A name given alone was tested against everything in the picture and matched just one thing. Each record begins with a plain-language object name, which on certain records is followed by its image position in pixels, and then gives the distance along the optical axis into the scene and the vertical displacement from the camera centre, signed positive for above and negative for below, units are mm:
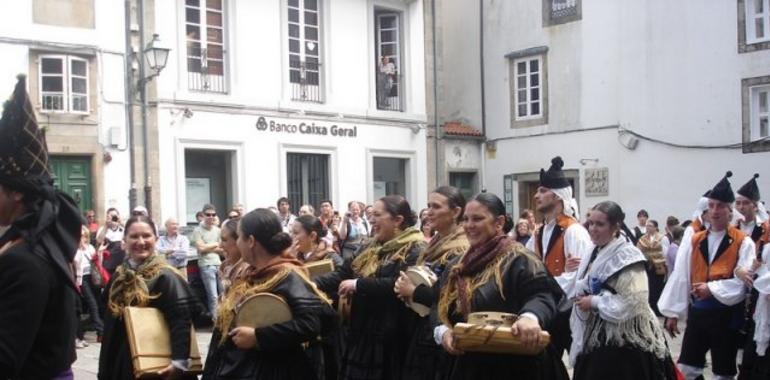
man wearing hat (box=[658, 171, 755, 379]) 7180 -957
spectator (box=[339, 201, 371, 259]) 13617 -703
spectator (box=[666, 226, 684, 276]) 14633 -1136
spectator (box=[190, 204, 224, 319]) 13039 -1131
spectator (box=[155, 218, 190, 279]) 12328 -828
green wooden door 17047 +236
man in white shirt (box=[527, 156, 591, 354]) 7121 -438
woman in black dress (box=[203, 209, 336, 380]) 4422 -683
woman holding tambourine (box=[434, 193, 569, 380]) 4594 -582
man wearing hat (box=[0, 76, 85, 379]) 3297 -234
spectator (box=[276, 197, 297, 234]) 16078 -462
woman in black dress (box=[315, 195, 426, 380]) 6117 -833
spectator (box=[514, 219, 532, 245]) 11675 -680
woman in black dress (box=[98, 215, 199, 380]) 5012 -649
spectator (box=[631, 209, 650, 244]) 17655 -966
